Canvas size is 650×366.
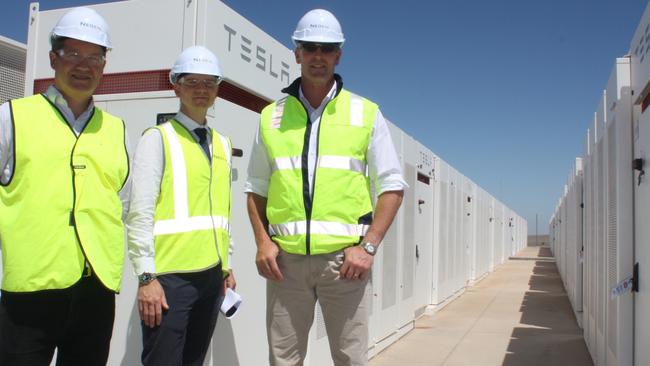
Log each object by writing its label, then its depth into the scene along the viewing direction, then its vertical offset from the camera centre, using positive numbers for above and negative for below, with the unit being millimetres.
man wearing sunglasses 2369 +72
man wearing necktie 2369 -6
